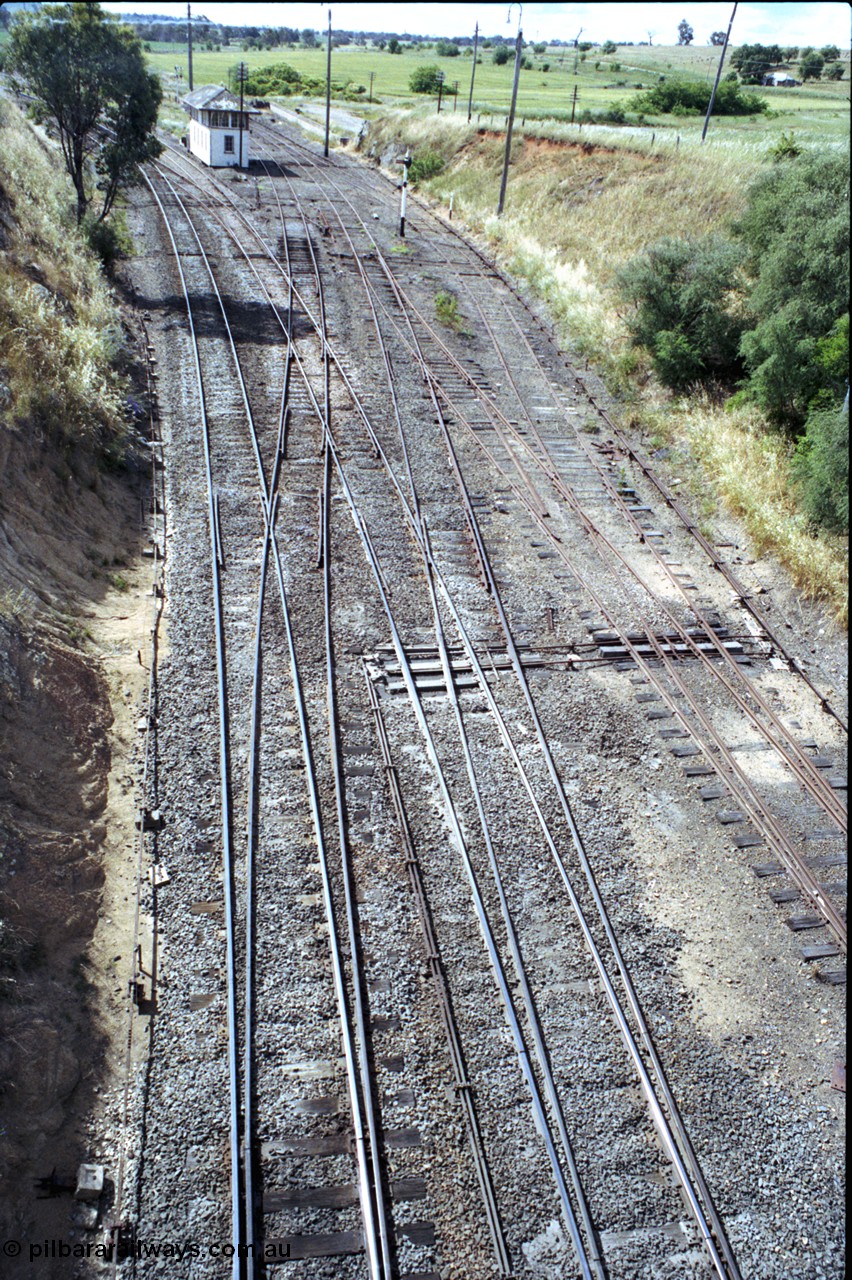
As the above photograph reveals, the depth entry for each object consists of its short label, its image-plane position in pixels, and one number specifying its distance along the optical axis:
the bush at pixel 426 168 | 42.00
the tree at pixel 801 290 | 15.41
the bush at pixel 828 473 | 14.48
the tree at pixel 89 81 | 20.95
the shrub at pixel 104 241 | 23.58
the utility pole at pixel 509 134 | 31.46
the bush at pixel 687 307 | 19.58
